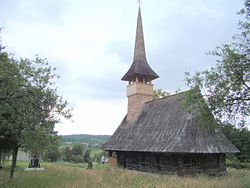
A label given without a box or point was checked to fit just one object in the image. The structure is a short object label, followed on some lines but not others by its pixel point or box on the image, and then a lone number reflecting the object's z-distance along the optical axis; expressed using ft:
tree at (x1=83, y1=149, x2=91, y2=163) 155.63
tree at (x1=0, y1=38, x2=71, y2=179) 28.76
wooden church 52.34
